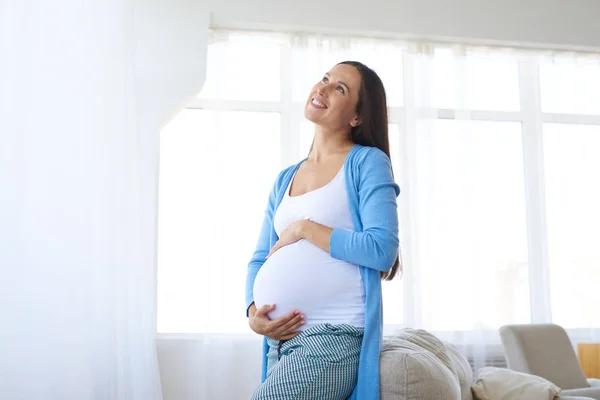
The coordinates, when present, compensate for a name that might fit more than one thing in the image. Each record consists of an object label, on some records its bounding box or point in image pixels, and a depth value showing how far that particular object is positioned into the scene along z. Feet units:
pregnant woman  4.24
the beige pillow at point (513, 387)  8.80
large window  13.34
